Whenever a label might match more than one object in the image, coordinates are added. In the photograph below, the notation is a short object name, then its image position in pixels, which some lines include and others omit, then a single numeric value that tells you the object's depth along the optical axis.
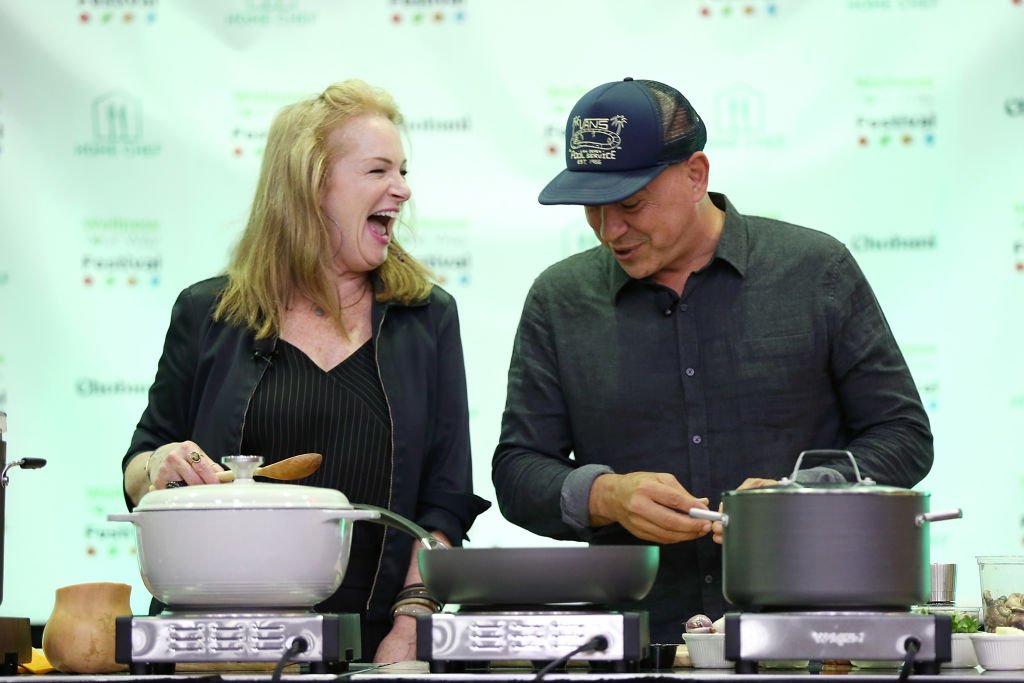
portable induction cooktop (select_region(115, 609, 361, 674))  4.31
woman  5.19
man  5.01
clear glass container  4.44
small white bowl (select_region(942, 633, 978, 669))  4.36
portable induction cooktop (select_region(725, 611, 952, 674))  4.20
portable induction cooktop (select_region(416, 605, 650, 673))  4.24
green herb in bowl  4.41
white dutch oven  4.31
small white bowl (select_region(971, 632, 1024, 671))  4.34
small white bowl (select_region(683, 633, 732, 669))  4.35
